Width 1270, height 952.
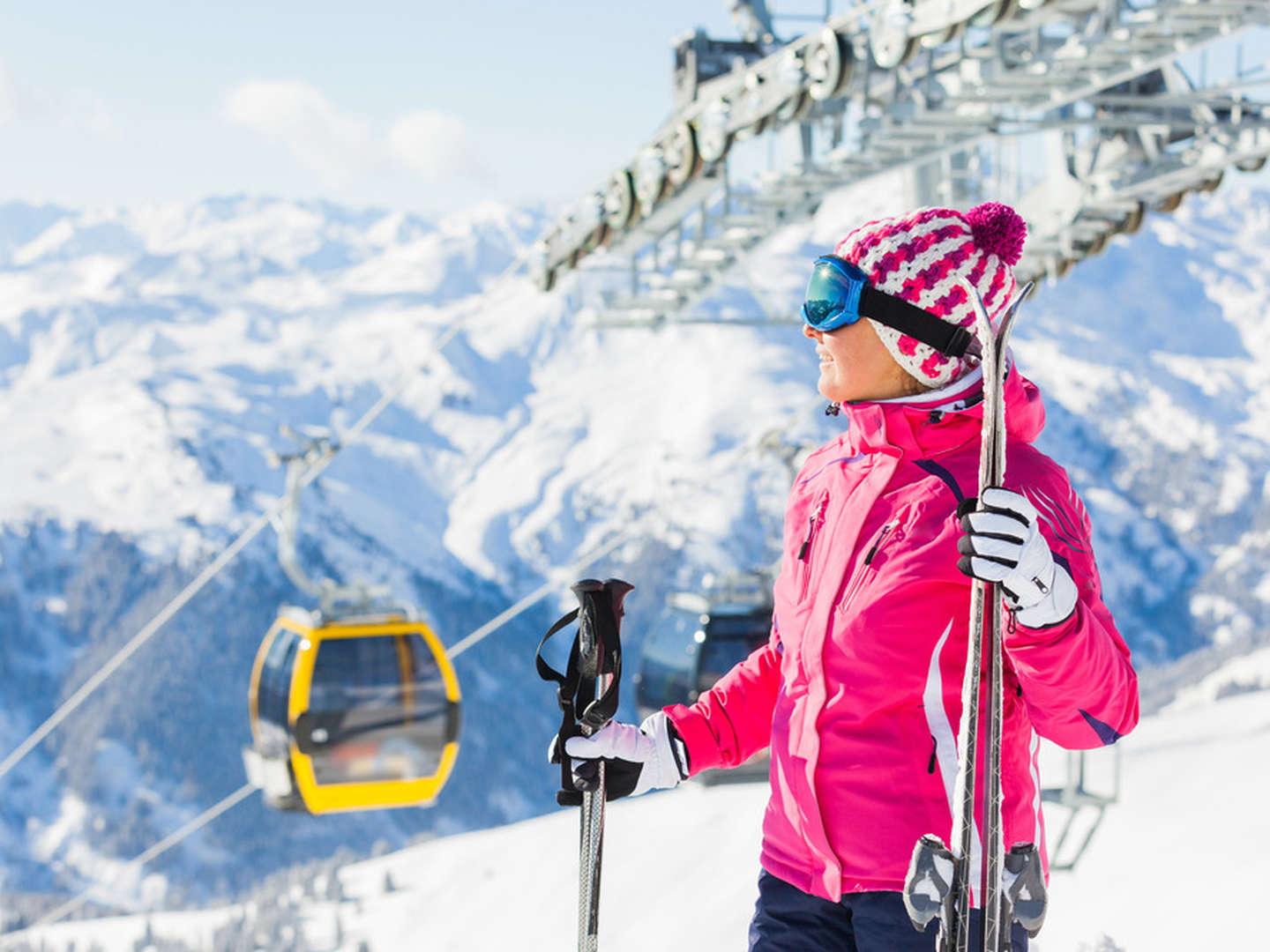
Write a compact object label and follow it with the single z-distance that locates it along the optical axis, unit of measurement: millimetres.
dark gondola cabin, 14328
